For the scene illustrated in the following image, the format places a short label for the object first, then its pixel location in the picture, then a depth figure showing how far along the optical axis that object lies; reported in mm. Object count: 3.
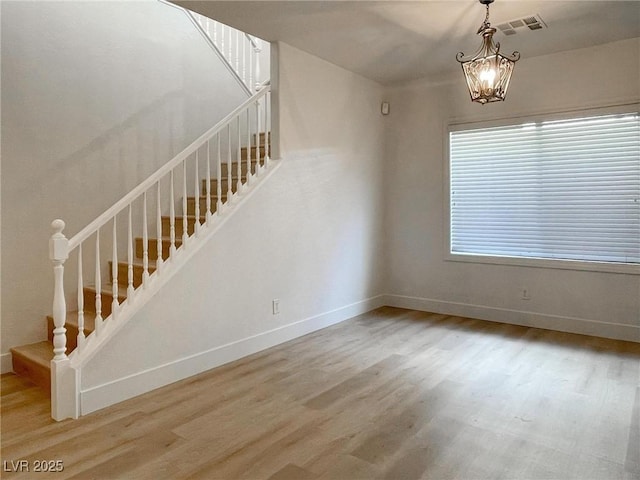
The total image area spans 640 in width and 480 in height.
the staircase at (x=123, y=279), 3086
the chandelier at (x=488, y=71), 2938
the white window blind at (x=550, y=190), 4211
